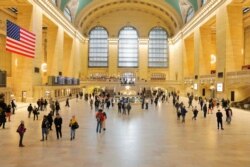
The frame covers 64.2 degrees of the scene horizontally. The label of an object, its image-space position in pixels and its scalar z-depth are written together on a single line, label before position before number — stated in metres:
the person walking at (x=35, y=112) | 11.61
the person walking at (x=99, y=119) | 8.97
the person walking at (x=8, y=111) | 10.94
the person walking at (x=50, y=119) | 8.55
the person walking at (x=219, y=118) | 9.64
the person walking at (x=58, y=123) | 7.90
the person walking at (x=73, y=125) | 7.72
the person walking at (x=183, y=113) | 11.70
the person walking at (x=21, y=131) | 6.91
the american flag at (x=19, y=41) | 14.49
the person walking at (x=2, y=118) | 9.42
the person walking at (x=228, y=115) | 11.18
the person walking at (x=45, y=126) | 7.63
